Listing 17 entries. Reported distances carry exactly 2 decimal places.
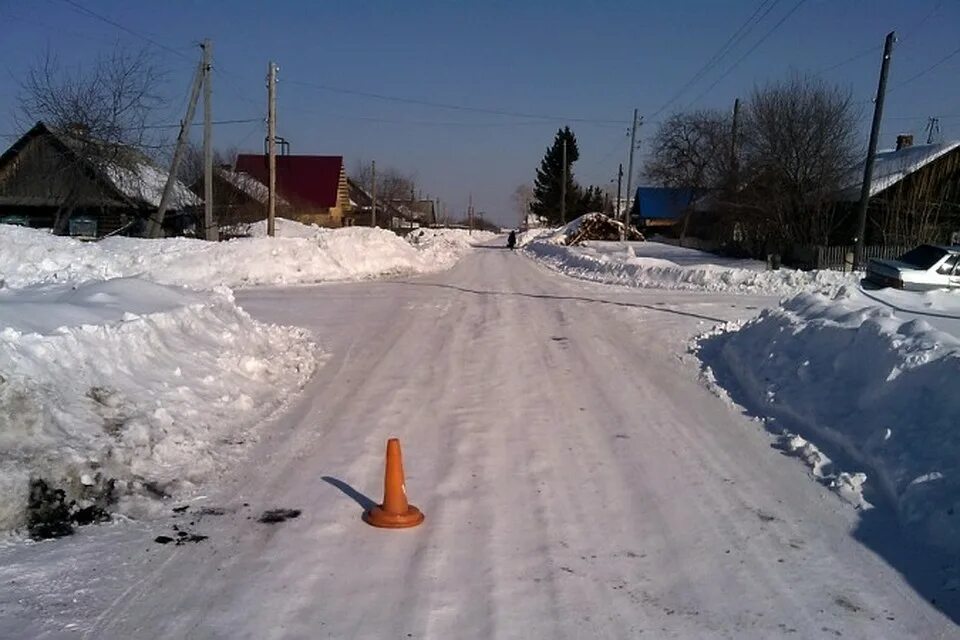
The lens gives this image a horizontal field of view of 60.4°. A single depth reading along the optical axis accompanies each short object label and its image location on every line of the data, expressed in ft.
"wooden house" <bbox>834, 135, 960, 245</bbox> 118.62
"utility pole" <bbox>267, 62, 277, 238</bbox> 112.19
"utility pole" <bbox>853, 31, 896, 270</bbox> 90.27
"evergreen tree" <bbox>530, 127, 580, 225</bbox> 337.11
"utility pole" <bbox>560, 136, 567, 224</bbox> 298.54
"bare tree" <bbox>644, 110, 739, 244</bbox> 204.44
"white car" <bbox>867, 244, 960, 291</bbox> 64.44
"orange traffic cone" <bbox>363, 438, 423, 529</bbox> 18.48
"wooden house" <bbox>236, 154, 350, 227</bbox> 238.48
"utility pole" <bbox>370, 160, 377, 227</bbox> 235.61
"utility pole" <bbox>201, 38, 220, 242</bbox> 102.42
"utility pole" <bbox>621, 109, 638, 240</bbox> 202.59
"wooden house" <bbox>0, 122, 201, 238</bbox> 113.50
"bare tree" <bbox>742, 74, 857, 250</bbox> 118.11
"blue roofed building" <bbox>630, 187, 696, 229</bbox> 297.14
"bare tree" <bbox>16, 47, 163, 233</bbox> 112.37
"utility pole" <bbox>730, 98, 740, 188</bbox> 134.51
